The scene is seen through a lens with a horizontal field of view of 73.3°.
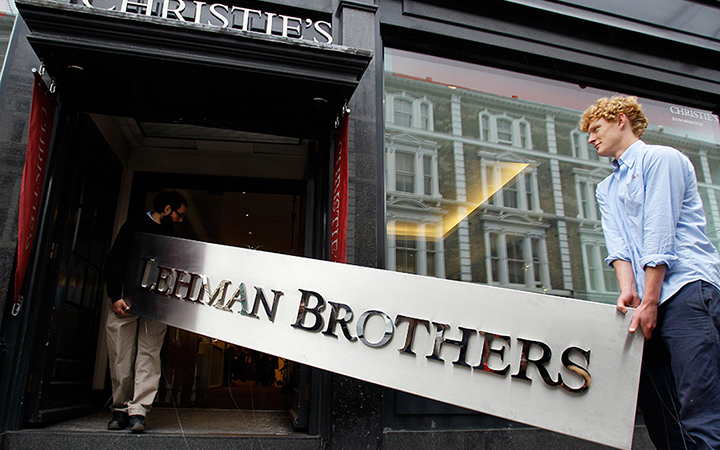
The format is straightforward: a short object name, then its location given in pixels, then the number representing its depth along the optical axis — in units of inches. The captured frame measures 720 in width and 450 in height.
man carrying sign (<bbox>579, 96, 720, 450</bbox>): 73.9
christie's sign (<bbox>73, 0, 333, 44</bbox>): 147.3
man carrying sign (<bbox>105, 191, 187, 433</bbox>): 135.6
